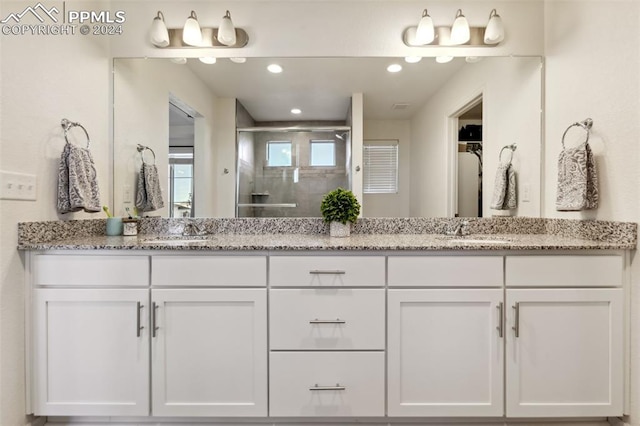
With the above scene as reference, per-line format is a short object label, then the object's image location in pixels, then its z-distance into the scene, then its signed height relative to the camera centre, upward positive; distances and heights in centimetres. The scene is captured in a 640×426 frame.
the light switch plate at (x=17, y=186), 127 +11
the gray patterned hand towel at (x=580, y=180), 149 +16
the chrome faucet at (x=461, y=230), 183 -10
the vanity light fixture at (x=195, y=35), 183 +105
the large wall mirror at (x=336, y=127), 190 +52
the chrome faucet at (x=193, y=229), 188 -10
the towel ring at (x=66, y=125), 156 +44
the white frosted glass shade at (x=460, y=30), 181 +107
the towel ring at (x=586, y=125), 155 +44
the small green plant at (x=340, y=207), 172 +3
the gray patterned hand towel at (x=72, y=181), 151 +15
